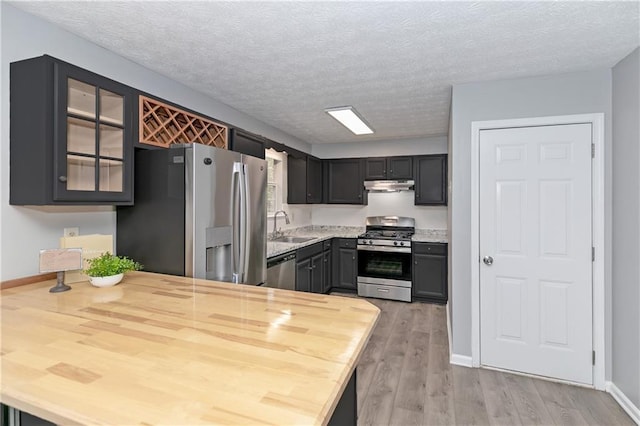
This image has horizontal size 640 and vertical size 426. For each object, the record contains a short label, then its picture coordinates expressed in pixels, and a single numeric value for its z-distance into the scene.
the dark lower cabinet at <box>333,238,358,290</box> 5.06
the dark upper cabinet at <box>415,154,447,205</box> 4.91
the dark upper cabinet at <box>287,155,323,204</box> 5.09
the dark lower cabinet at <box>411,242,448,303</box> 4.55
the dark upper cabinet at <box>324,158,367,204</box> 5.40
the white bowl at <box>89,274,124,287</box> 1.85
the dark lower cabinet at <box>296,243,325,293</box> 4.05
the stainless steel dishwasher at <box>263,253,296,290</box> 3.34
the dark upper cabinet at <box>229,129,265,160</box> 3.26
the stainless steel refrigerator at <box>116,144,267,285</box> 2.22
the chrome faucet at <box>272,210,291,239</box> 4.71
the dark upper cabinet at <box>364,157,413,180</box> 5.11
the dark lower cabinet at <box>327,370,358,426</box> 1.25
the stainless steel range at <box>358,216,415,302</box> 4.72
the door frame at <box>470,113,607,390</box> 2.54
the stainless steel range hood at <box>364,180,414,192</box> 5.08
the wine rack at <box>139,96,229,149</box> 2.31
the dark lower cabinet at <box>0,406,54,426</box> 1.08
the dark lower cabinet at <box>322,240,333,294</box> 4.86
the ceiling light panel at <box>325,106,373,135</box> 3.57
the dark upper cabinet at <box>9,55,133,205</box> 1.71
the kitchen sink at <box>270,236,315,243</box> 4.60
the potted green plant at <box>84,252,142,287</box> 1.85
